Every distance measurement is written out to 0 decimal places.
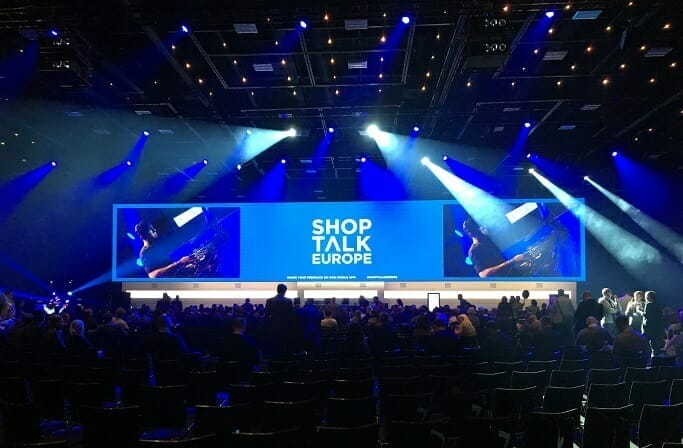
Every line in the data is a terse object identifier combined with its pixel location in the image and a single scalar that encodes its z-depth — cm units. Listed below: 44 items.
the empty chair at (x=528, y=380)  697
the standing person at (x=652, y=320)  1276
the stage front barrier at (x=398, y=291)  2100
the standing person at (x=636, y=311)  1424
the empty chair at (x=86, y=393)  618
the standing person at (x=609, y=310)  1414
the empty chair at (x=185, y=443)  390
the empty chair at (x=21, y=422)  512
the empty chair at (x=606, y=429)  510
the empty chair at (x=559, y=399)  615
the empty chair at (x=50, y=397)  629
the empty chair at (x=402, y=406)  565
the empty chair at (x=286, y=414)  530
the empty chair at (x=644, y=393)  655
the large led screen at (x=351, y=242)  2050
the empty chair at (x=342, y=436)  435
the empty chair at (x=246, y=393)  590
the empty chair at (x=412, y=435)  442
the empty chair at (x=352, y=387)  653
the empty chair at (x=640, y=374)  708
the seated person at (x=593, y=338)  954
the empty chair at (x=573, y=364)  772
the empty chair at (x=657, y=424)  542
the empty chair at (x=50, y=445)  369
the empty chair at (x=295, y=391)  623
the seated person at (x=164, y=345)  848
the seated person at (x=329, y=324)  1217
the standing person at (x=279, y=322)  977
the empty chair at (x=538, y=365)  772
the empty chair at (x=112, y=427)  479
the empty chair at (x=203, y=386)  661
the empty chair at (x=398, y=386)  656
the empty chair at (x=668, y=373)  724
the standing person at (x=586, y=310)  1236
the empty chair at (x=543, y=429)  480
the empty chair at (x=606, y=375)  717
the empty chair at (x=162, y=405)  588
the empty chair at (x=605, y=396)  627
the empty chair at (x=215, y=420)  499
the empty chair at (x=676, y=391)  660
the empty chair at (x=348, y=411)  568
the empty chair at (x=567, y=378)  701
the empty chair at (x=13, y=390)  636
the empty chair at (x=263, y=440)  414
